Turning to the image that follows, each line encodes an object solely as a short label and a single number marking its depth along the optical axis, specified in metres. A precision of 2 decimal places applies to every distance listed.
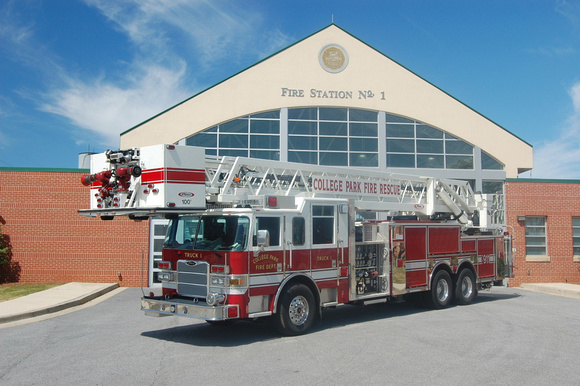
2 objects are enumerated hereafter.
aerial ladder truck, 8.99
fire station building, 21.05
